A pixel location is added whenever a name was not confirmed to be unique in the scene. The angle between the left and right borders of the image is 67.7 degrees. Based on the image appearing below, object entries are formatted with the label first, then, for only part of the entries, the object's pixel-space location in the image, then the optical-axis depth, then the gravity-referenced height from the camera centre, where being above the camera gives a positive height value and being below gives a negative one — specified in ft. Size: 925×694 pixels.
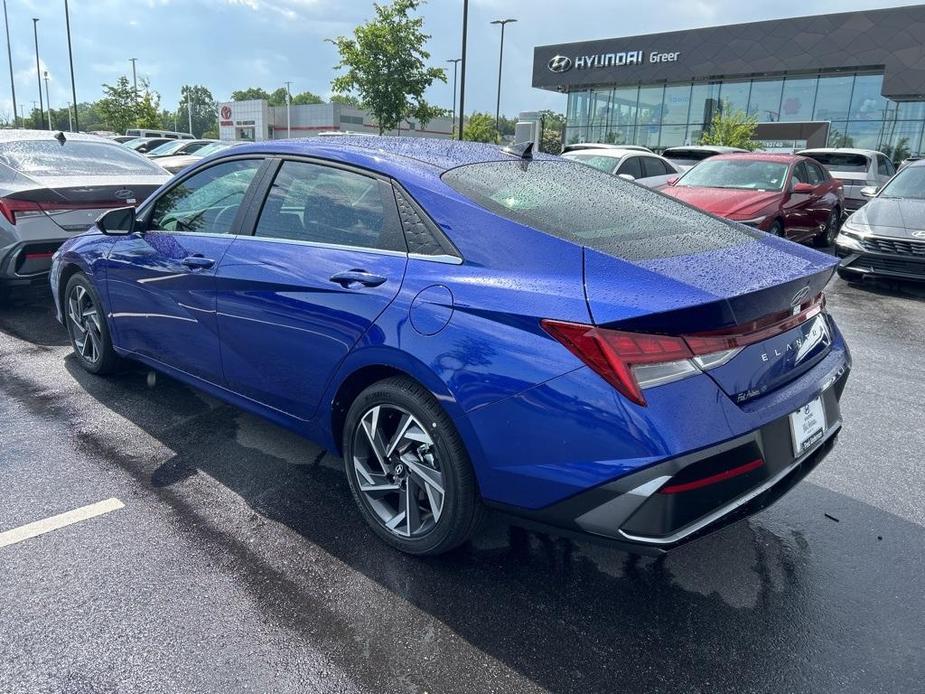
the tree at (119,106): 137.18 +8.63
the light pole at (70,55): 132.43 +18.28
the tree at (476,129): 159.84 +8.90
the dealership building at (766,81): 100.78 +15.96
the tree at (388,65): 88.58 +12.35
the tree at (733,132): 85.87 +5.69
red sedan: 29.07 -0.54
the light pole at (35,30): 194.70 +32.76
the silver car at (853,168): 47.32 +1.13
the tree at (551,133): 129.79 +9.79
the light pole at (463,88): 80.12 +9.19
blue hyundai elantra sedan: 6.67 -1.83
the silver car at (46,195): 18.76 -1.24
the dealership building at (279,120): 190.49 +10.91
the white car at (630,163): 40.03 +0.66
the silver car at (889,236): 25.02 -1.82
